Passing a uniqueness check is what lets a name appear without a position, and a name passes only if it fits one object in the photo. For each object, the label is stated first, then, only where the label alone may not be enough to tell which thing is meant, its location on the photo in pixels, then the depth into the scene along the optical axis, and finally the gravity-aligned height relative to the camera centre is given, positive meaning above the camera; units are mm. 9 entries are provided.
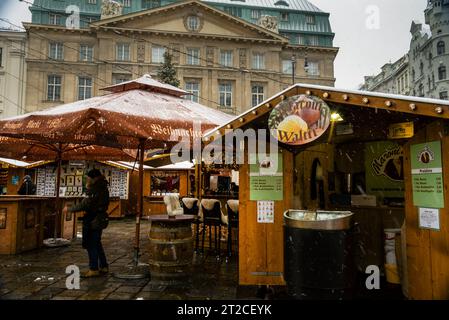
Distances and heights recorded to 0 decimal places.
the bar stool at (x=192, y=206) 8961 -534
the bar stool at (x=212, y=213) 8320 -670
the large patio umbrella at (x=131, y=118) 5297 +1136
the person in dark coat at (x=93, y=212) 6234 -481
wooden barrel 6109 -1134
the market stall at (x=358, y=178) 4676 +148
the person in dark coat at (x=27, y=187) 14086 -62
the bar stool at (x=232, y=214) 7891 -659
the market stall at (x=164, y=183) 17984 +145
